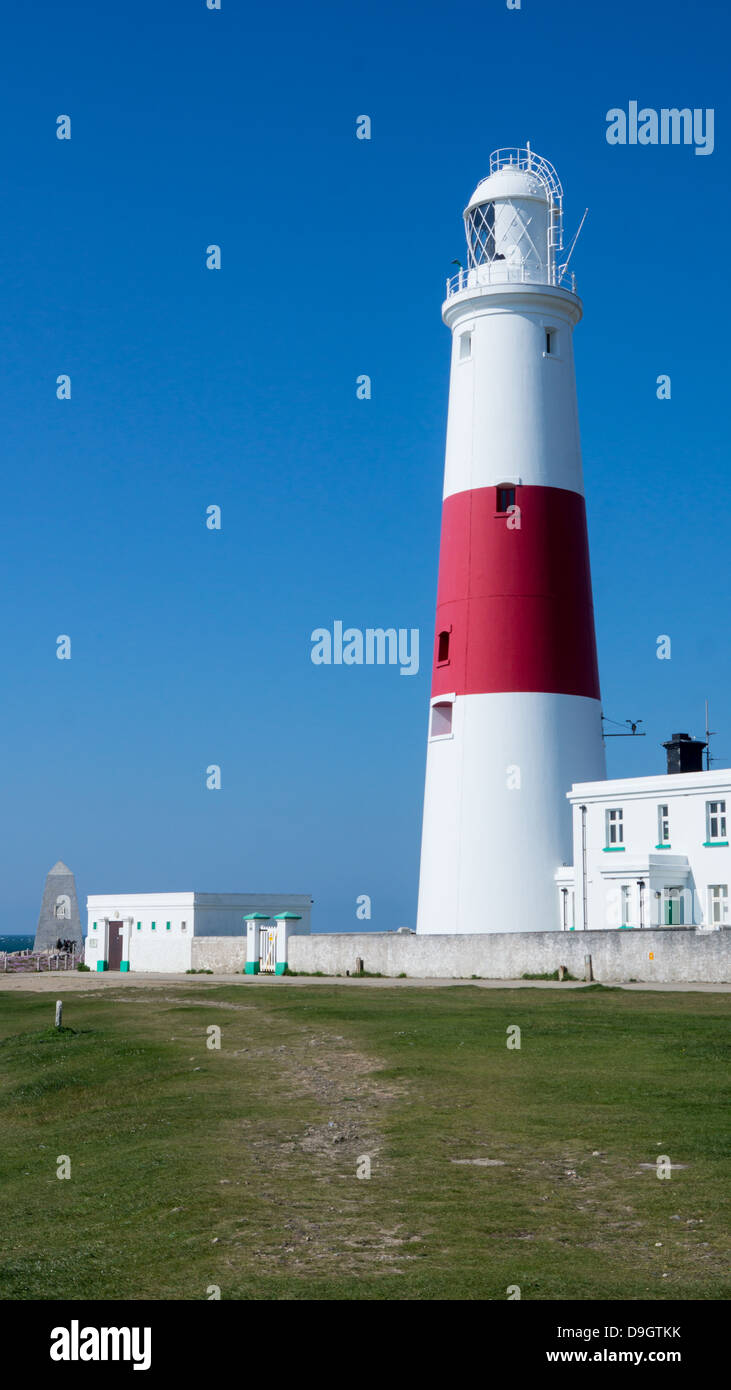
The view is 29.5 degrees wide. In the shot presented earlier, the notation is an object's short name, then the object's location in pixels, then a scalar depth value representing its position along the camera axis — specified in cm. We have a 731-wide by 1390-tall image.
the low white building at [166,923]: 5419
